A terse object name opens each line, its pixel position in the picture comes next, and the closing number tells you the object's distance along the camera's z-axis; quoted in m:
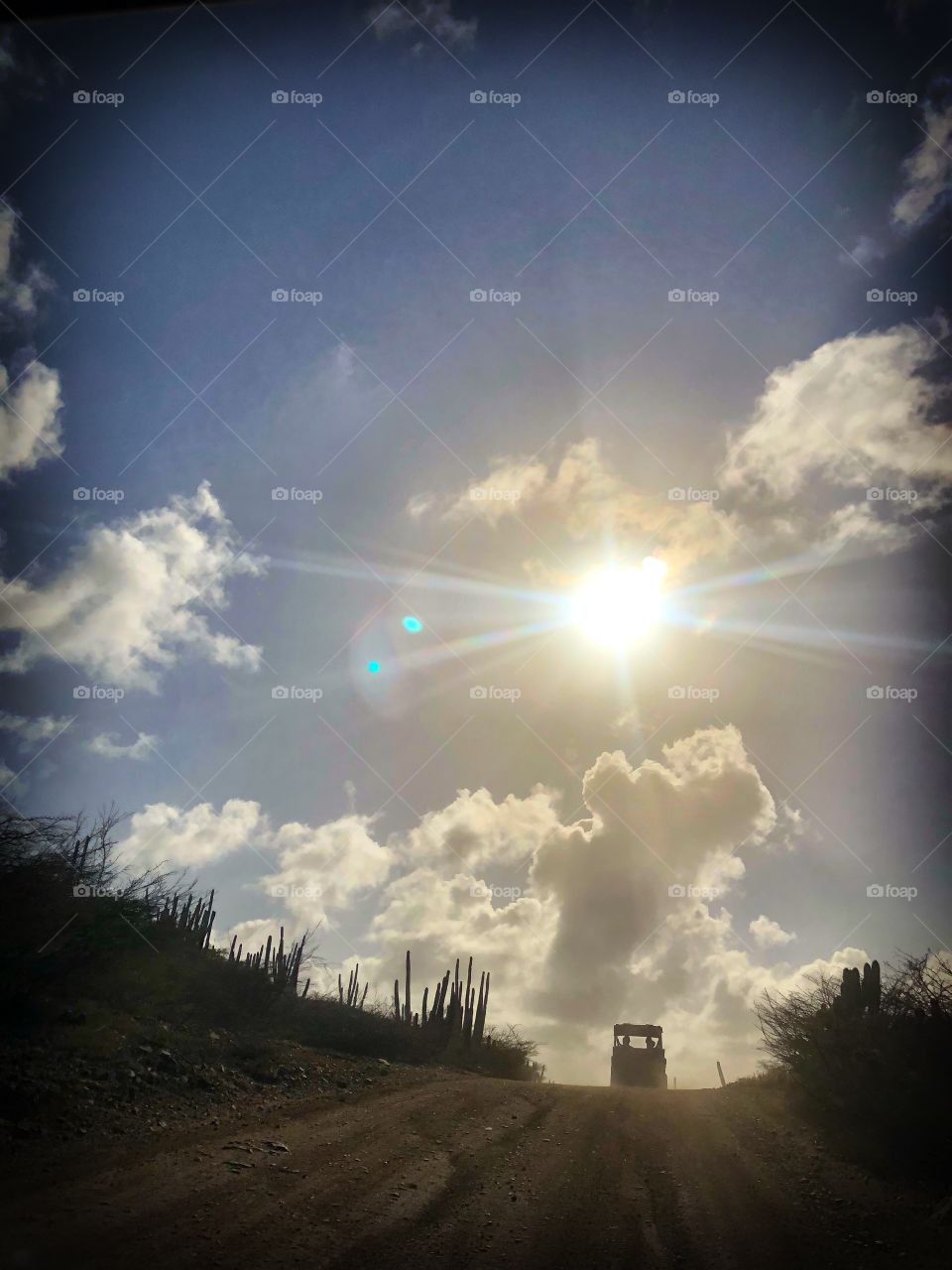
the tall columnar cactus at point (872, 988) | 10.38
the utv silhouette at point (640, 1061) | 25.73
